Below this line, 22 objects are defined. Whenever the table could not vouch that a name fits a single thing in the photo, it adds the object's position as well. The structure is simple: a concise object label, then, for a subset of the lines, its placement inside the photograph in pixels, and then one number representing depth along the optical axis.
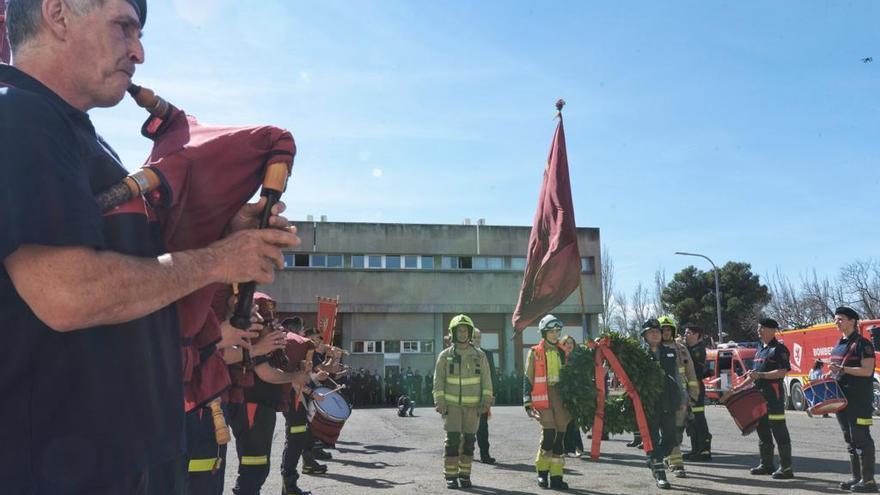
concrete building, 37.78
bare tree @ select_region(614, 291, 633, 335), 58.91
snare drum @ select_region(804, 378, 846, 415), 9.00
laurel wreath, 9.39
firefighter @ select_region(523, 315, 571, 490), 9.23
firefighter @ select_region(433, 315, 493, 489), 9.44
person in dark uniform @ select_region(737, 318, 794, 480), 9.92
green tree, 51.72
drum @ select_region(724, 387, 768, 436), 10.16
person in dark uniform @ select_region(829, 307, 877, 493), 8.60
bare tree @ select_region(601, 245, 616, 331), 54.64
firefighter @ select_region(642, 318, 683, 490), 9.16
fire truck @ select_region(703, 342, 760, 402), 25.75
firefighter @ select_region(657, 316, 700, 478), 11.02
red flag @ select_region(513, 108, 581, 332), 9.71
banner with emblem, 9.03
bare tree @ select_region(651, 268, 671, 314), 56.88
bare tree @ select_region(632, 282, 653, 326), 60.72
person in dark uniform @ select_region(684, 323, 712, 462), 11.80
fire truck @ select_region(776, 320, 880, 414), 22.88
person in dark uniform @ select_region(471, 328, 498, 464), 12.01
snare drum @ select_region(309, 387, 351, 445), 8.88
